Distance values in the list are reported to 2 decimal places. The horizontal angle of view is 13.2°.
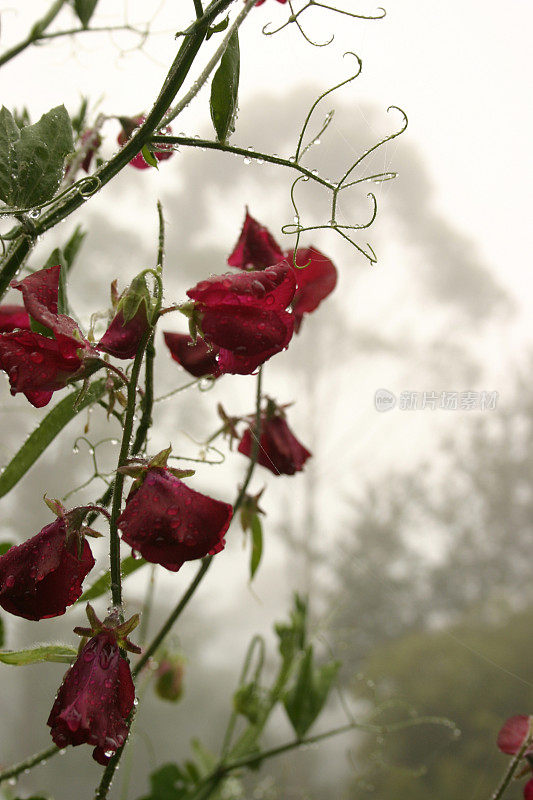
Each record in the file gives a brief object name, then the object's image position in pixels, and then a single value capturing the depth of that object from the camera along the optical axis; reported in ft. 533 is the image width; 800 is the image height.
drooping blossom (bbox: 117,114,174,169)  2.66
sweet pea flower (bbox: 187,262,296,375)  2.23
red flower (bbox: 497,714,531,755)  2.79
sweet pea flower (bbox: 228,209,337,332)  2.64
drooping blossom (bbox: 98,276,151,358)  2.24
